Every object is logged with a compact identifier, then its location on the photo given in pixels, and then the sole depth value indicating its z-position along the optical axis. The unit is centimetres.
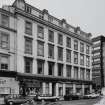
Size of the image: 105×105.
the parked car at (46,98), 1865
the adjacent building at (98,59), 5082
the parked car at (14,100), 1646
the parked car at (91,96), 2419
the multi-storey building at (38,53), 1906
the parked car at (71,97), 2186
